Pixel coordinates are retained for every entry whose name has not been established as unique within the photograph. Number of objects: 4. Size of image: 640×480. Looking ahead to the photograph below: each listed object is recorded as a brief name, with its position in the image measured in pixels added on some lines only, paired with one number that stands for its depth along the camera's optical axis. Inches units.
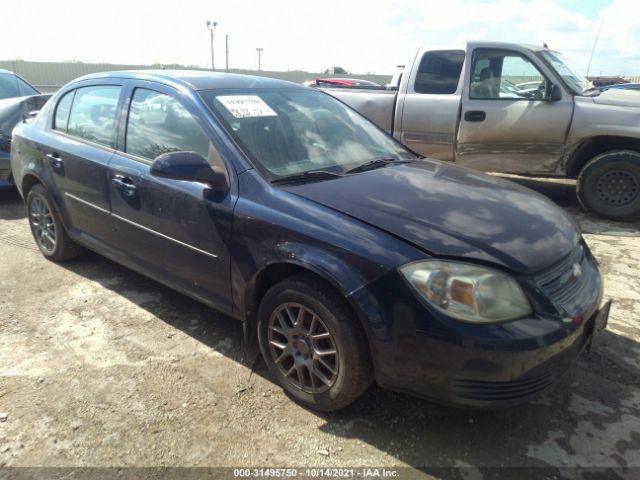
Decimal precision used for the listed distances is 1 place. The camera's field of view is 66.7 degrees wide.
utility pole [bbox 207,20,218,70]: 1607.5
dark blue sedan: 80.3
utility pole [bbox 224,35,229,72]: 1732.5
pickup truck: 210.8
